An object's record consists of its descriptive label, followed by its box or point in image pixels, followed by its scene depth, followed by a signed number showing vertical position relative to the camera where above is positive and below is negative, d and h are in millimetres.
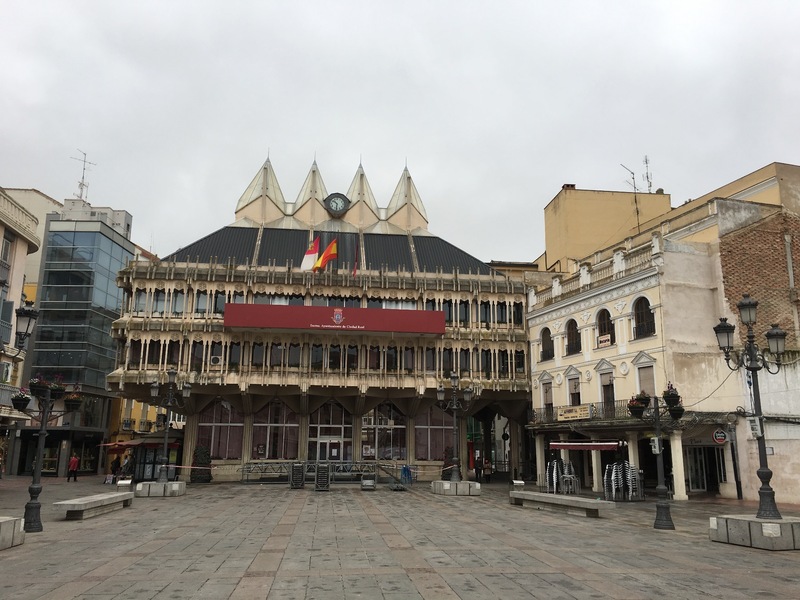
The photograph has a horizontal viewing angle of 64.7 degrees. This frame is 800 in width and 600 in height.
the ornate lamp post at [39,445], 16547 -365
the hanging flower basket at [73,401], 19906 +958
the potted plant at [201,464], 43188 -2113
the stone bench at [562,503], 21078 -2416
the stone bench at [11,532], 13727 -2174
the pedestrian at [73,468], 44531 -2493
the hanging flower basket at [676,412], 18328 +656
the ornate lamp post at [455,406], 30580 +1407
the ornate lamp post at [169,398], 29795 +1587
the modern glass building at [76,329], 57375 +9573
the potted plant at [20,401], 20150 +962
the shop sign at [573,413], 35500 +1242
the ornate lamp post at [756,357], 14898 +1993
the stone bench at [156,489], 29859 -2656
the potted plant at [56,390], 18844 +1224
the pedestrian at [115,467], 44719 -2478
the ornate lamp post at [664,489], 18188 -1535
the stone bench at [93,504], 19281 -2317
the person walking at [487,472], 45591 -2699
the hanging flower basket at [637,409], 19516 +783
